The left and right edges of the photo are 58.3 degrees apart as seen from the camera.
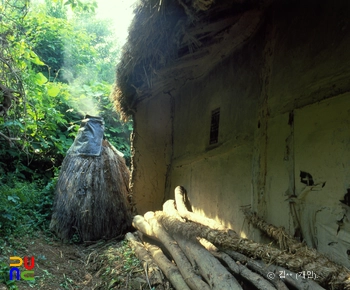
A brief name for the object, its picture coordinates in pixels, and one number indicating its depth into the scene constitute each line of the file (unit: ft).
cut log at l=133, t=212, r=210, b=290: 8.08
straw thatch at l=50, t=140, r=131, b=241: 16.63
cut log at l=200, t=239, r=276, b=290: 6.66
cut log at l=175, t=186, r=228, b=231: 10.64
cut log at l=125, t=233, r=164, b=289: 9.58
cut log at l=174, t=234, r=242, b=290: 7.07
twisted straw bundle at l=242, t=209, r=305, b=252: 7.60
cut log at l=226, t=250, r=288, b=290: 6.50
